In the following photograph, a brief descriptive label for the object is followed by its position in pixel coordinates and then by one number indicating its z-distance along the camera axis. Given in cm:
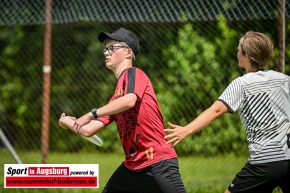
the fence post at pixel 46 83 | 1796
